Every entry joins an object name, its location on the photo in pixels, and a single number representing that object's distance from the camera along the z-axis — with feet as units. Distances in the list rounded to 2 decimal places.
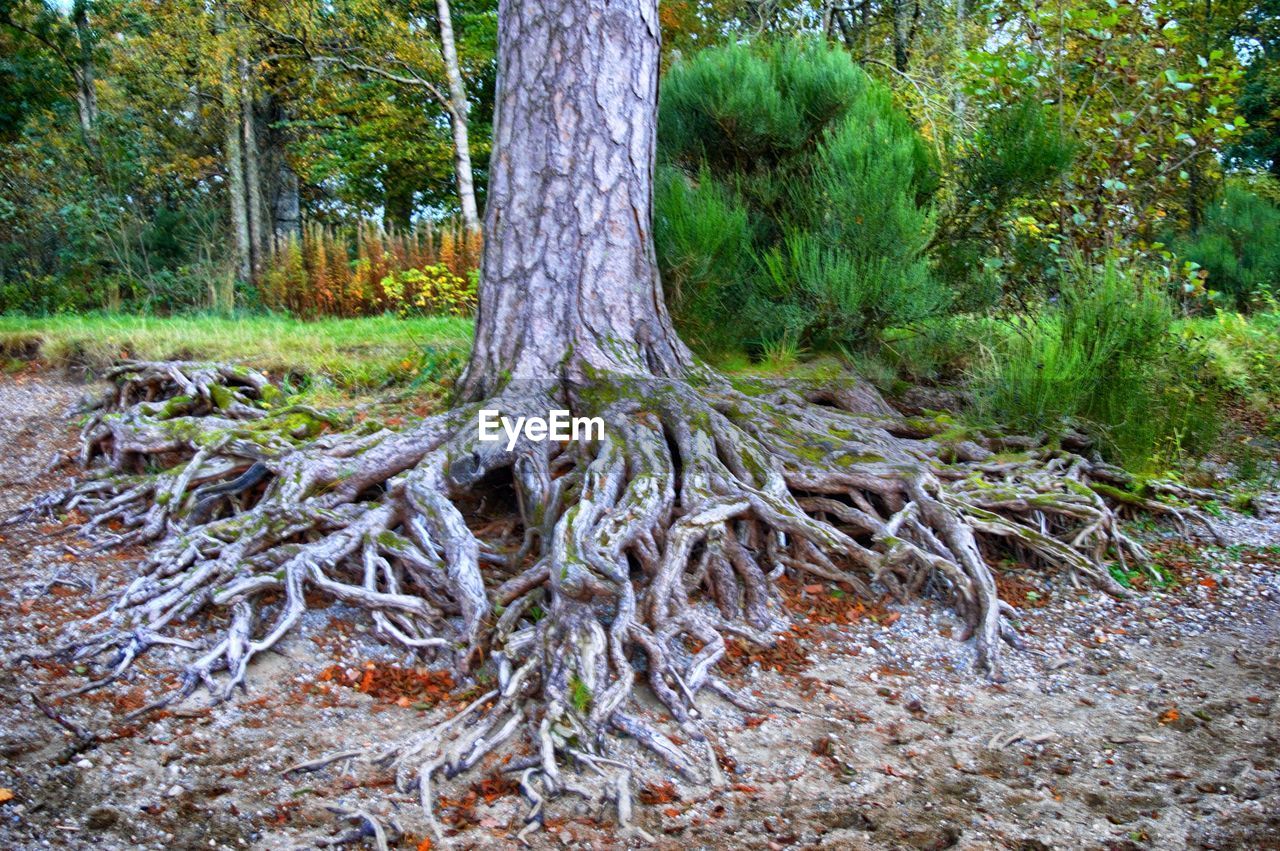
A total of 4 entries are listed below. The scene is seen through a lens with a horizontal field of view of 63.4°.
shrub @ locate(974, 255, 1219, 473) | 20.88
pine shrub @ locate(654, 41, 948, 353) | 21.77
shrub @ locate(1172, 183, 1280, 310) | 37.76
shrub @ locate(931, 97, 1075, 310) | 23.13
